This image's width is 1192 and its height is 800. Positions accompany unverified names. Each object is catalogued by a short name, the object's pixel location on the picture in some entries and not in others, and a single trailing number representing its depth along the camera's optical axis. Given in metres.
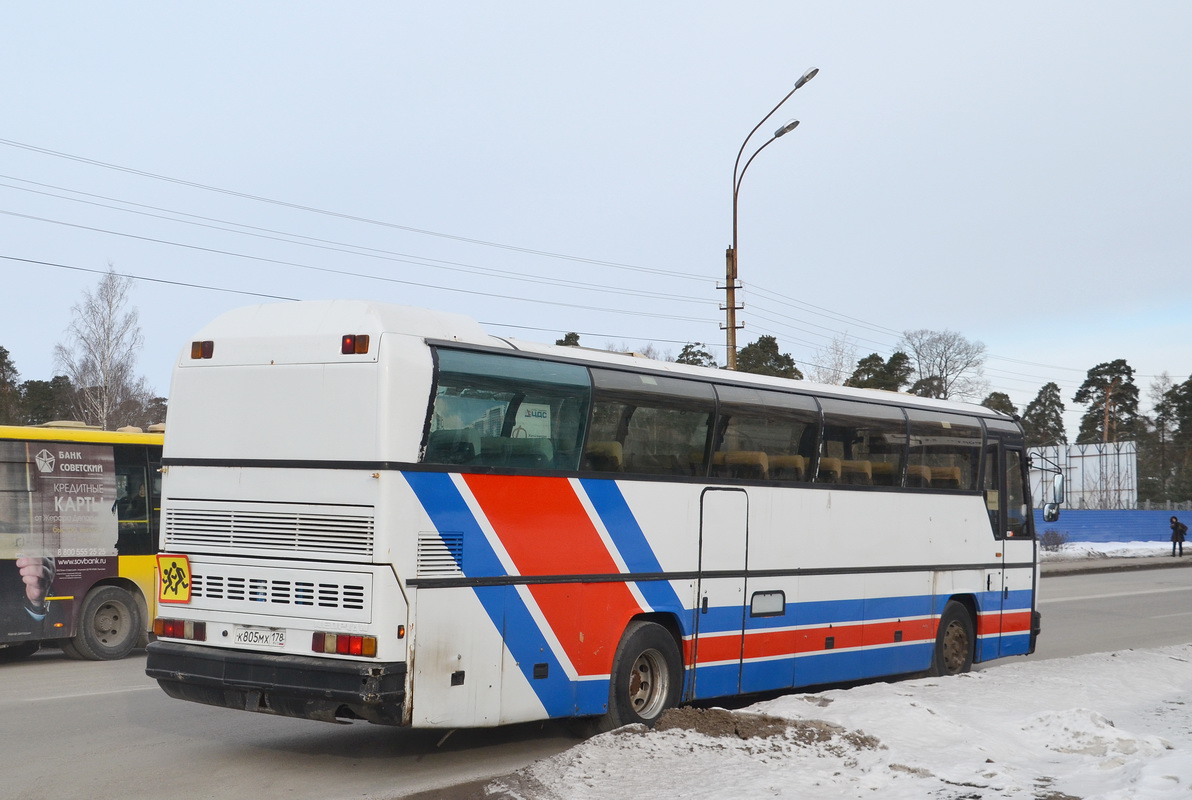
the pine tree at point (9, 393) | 57.44
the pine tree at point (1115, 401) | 90.88
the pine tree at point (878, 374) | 59.91
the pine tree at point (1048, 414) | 103.44
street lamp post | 24.91
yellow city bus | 14.12
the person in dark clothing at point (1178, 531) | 45.88
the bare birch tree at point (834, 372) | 61.03
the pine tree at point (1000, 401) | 78.16
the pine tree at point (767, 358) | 51.87
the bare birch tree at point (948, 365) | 76.19
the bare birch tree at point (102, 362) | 54.72
